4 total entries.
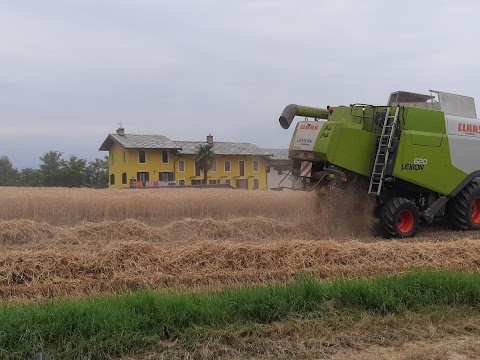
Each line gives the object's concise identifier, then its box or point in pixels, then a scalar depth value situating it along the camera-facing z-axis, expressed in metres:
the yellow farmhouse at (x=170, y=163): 46.59
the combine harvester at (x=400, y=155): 11.06
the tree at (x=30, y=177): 50.16
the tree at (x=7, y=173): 55.27
